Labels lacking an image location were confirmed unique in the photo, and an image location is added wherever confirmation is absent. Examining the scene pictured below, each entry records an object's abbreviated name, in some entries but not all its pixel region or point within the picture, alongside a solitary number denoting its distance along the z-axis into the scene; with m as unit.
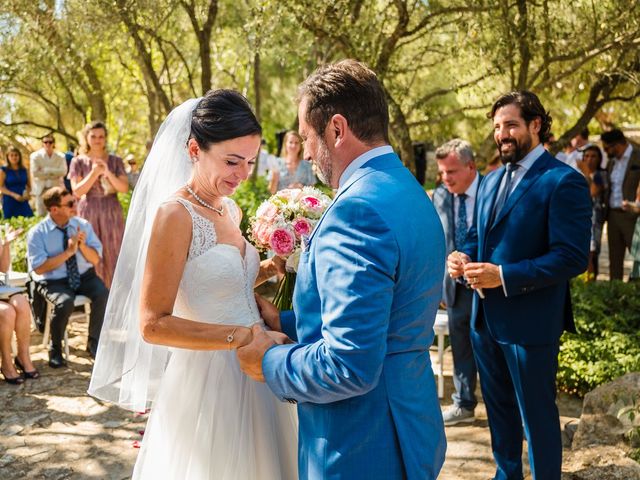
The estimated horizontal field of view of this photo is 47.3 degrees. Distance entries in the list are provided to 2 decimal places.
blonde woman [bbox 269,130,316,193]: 9.56
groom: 1.98
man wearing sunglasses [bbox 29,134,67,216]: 12.55
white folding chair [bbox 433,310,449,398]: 6.12
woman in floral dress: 8.02
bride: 2.74
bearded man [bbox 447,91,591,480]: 3.54
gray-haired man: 5.55
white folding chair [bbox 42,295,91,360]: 7.17
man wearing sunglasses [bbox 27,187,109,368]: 7.06
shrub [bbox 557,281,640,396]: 5.86
